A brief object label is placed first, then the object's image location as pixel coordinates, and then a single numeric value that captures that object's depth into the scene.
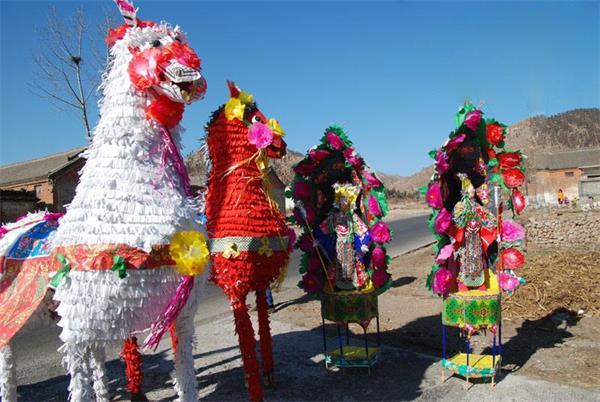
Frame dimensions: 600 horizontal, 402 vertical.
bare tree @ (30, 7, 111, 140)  11.37
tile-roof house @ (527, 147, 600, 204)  42.31
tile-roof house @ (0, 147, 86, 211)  17.97
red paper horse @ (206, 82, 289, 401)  3.82
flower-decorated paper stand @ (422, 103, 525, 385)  4.65
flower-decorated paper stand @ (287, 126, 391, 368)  5.06
